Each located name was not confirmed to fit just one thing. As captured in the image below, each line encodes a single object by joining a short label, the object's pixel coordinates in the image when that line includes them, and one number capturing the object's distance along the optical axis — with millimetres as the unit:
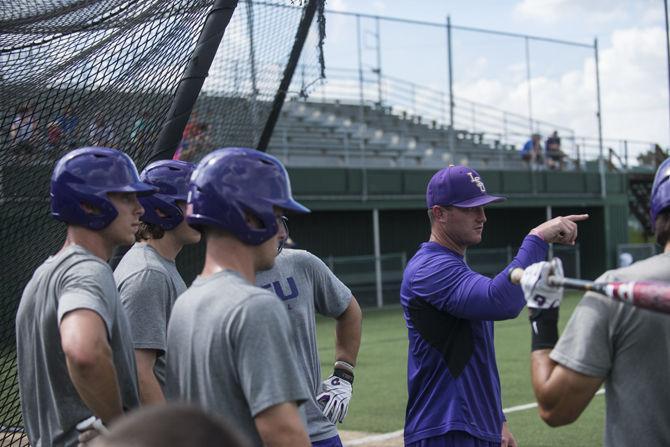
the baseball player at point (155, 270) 3674
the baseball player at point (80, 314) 2965
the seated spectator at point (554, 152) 29859
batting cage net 4887
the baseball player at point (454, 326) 3933
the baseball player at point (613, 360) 2652
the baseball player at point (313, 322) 4121
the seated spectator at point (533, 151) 28875
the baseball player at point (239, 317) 2561
